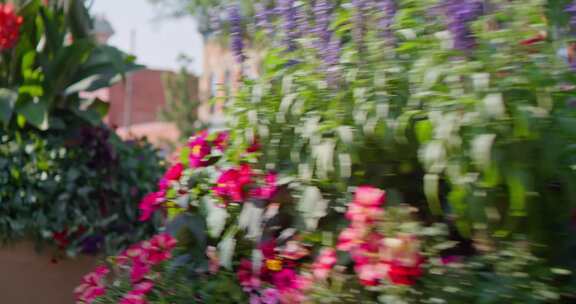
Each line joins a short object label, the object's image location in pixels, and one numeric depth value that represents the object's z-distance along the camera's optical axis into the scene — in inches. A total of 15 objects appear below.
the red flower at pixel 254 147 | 122.1
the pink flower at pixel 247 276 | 117.8
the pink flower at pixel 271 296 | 114.8
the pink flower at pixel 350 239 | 95.7
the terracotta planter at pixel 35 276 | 192.9
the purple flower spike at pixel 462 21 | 91.6
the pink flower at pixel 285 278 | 112.6
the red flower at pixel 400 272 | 90.6
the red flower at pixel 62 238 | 194.1
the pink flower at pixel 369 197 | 95.1
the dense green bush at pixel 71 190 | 191.0
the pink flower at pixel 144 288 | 128.0
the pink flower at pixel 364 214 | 94.5
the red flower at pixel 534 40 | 92.5
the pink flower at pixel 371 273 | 91.7
